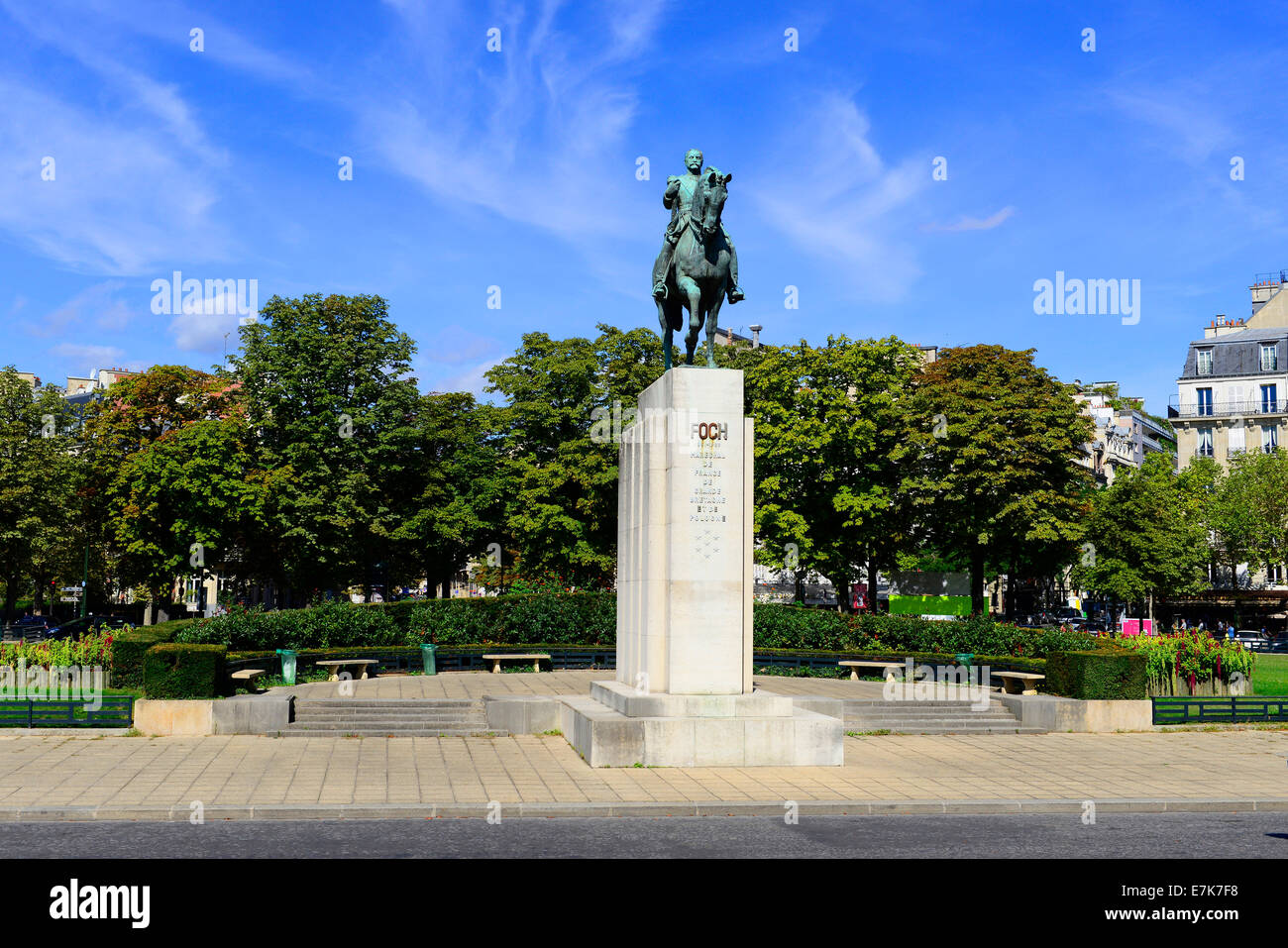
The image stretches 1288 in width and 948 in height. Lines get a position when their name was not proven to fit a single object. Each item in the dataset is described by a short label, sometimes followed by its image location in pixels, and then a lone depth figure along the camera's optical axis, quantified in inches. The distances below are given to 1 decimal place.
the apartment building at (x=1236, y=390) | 3469.5
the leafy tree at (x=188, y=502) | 2111.2
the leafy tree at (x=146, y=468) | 2175.2
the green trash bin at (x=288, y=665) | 1159.0
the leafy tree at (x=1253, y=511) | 2876.5
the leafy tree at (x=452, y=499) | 2199.8
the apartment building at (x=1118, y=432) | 4384.8
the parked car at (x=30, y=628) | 2213.0
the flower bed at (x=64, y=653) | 1011.3
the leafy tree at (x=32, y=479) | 2112.5
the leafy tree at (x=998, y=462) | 2043.6
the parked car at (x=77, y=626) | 2307.2
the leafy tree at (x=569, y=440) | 2049.7
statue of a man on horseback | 826.8
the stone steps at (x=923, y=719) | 976.3
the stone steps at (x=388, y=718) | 920.3
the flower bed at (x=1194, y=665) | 1134.4
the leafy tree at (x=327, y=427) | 2011.6
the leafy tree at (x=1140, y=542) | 2647.6
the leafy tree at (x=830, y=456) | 2020.2
